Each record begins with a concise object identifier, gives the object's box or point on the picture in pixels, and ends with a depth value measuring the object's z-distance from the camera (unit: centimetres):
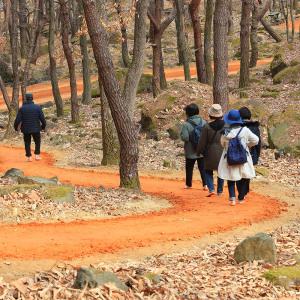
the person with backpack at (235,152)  1228
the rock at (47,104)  3522
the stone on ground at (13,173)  1447
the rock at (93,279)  679
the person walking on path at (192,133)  1398
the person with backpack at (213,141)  1313
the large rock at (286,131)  1858
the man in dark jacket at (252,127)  1276
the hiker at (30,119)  1875
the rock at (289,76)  2821
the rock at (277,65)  3022
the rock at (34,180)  1287
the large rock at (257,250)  835
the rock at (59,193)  1159
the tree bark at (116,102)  1291
